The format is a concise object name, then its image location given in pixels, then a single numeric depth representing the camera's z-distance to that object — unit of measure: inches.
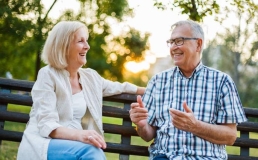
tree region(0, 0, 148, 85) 424.2
